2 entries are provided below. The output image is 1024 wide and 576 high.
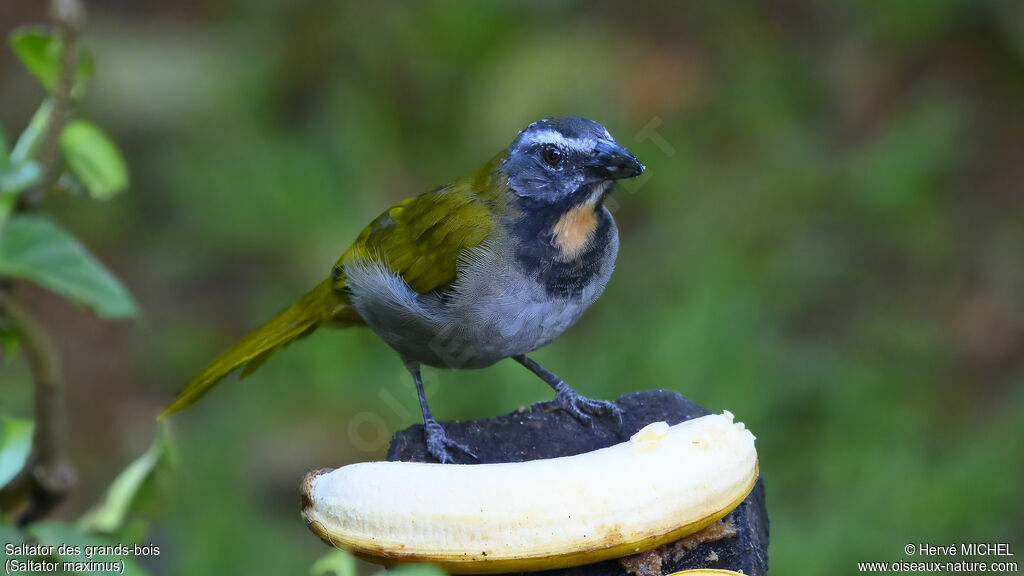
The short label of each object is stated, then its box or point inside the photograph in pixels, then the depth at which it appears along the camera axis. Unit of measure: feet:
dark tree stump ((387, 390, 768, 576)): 18.08
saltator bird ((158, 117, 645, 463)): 19.60
